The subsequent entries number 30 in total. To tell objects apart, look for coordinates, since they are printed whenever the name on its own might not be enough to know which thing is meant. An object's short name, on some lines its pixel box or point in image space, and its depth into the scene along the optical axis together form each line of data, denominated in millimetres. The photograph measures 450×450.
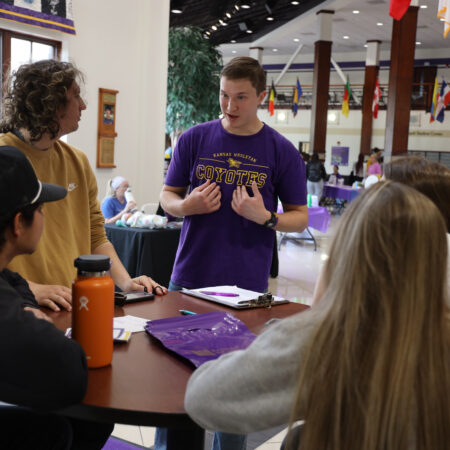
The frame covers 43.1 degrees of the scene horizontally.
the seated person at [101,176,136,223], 5758
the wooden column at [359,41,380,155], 19723
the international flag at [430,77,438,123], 17203
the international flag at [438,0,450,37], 4305
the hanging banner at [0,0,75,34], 5680
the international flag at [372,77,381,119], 16534
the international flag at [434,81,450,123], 16109
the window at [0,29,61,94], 5883
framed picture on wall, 6695
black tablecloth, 5016
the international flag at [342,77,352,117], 19208
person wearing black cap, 1041
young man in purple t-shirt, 2289
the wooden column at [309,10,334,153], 16250
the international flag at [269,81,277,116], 19828
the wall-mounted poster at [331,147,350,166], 23859
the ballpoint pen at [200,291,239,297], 1920
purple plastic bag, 1347
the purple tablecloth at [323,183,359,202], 14086
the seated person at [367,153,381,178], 14302
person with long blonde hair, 921
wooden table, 1086
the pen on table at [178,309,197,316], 1689
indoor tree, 8500
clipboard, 1819
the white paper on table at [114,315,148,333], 1550
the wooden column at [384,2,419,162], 10633
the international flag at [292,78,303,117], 20284
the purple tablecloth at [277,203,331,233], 9039
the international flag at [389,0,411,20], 4473
